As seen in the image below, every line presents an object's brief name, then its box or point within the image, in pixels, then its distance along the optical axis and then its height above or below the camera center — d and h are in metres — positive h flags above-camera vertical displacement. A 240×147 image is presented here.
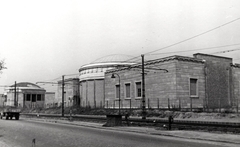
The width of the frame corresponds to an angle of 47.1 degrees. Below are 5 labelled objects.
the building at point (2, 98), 111.88 -2.49
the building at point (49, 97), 110.60 -2.16
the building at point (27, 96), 98.21 -1.51
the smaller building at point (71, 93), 71.06 -0.36
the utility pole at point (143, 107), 26.19 -1.50
